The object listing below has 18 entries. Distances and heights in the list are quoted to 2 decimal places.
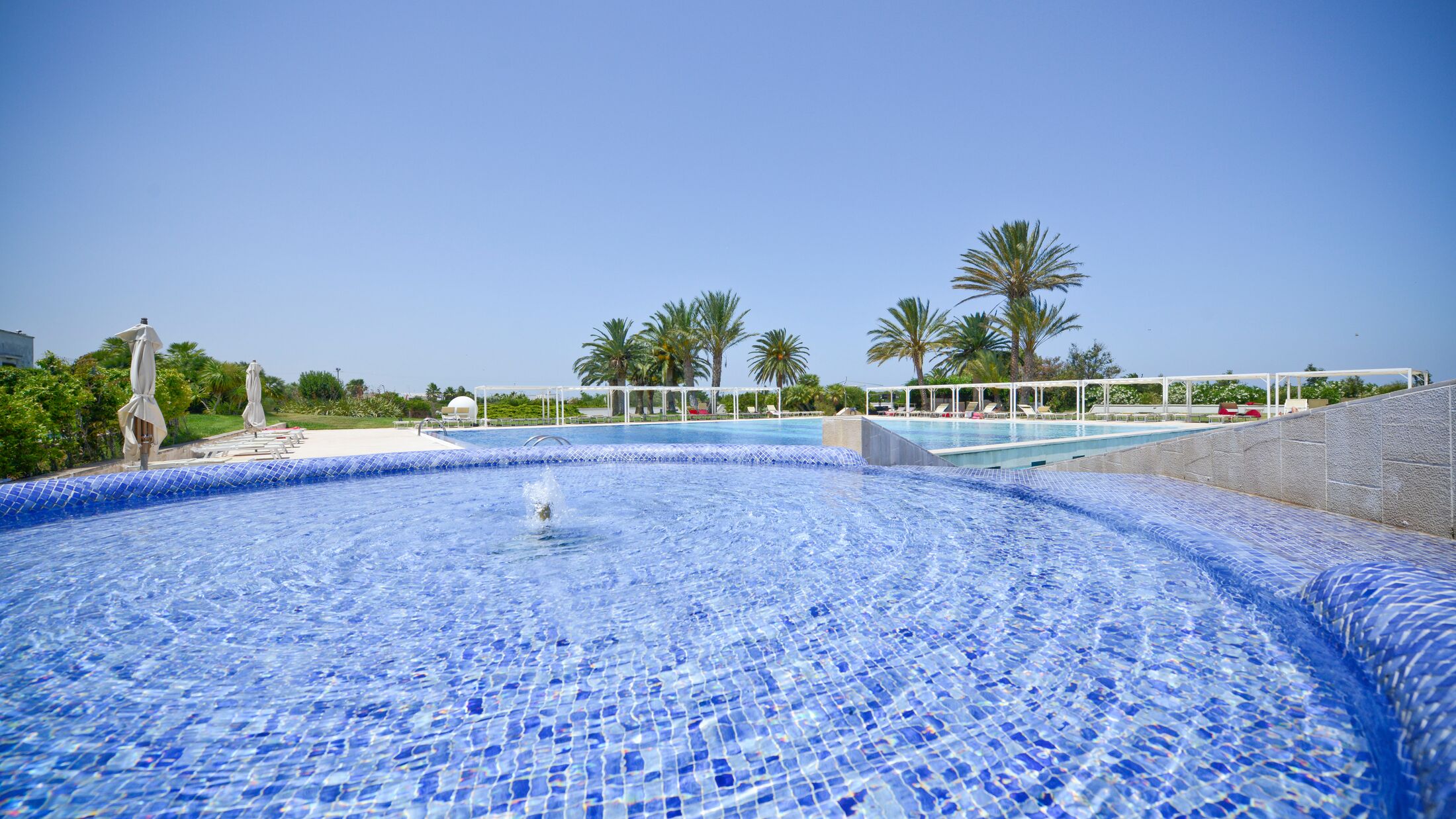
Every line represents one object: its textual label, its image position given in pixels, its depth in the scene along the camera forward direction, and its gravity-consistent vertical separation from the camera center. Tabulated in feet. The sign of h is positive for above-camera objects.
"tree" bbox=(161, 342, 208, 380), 86.12 +8.36
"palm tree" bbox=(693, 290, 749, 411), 101.96 +13.52
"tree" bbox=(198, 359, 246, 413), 82.99 +3.84
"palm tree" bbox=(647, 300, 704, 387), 103.04 +12.43
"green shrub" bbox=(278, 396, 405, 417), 100.63 -0.13
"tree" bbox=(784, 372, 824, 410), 112.98 +0.48
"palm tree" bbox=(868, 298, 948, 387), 98.68 +11.38
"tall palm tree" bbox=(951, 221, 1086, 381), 78.48 +18.17
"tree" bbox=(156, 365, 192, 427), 42.67 +1.30
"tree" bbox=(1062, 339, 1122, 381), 131.95 +6.97
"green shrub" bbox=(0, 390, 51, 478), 23.75 -0.96
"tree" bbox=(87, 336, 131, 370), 84.69 +8.73
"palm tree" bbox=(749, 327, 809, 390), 115.85 +8.66
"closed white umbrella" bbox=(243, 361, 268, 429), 42.47 +0.44
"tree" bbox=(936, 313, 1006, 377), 100.42 +10.30
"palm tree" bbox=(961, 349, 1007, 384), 106.42 +5.15
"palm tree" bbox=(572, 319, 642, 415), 108.17 +9.69
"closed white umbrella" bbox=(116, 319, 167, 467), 25.52 +0.36
